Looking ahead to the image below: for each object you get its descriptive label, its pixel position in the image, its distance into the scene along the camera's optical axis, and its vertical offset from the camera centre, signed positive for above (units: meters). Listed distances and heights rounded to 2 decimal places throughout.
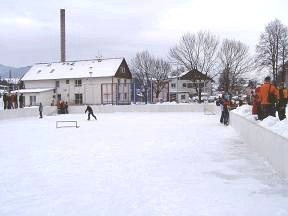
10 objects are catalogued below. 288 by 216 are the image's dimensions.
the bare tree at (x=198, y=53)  43.61 +6.12
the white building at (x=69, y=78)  44.55 +3.07
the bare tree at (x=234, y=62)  44.08 +4.97
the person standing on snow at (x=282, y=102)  9.89 -0.13
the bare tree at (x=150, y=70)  54.36 +4.99
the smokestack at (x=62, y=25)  45.62 +10.49
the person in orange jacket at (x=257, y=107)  9.41 -0.27
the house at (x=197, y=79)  41.49 +2.51
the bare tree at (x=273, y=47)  36.95 +5.83
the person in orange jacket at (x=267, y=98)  8.88 +0.00
